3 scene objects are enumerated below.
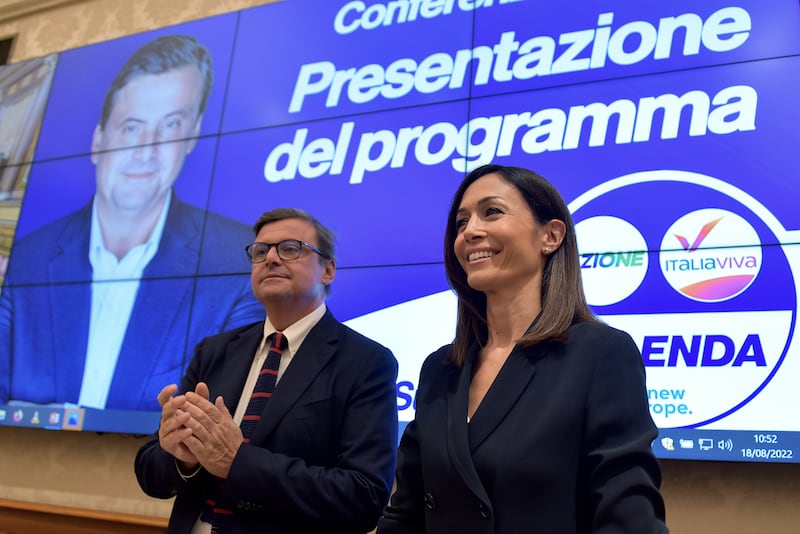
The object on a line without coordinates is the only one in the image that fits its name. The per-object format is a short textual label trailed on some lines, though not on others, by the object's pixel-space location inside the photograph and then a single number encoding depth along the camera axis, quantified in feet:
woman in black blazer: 3.52
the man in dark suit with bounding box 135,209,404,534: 5.14
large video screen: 7.73
